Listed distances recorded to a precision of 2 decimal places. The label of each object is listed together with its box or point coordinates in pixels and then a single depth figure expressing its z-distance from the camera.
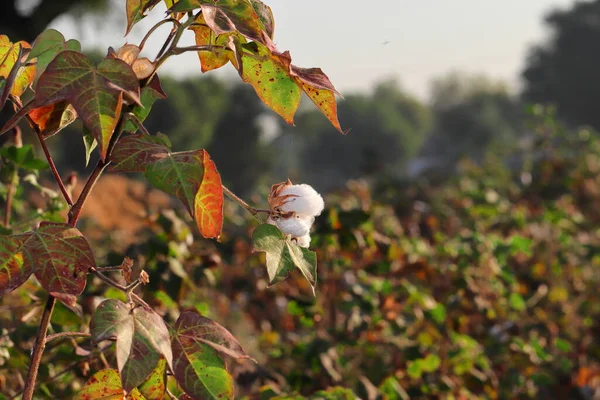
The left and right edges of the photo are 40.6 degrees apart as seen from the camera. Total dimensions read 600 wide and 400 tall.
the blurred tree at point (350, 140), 51.75
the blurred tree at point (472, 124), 49.50
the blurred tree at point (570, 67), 38.69
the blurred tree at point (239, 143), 32.38
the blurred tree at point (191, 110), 30.78
